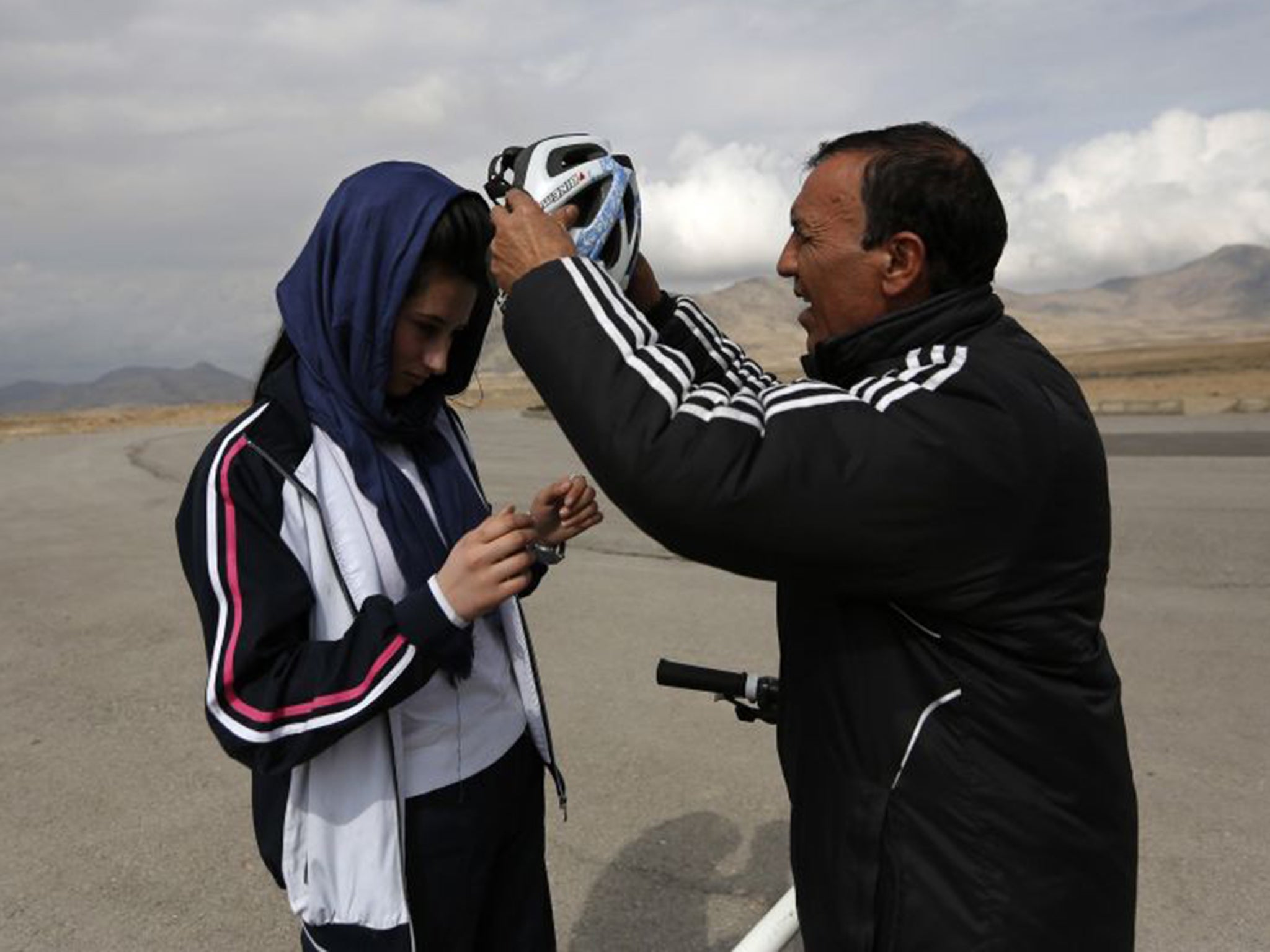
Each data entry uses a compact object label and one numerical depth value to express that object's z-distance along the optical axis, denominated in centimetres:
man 138
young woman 174
